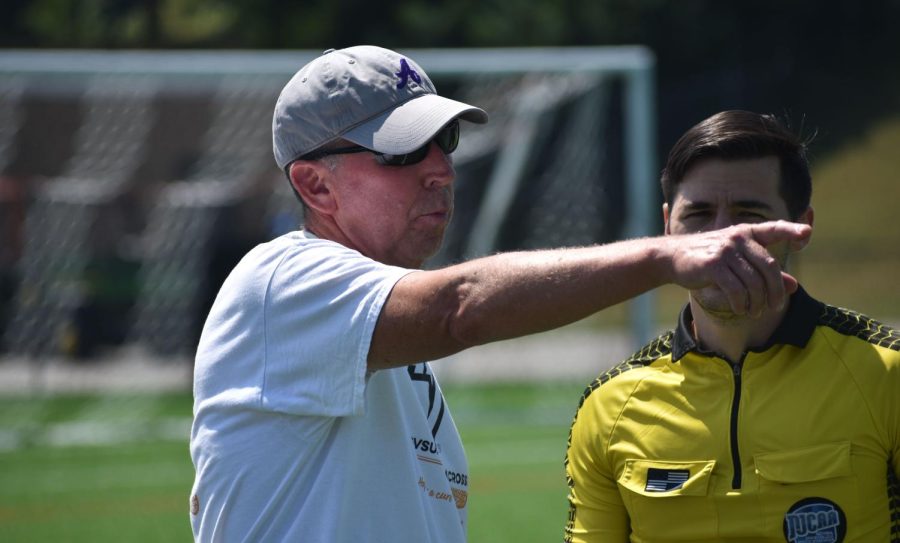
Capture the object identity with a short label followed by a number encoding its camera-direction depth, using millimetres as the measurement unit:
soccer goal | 26338
